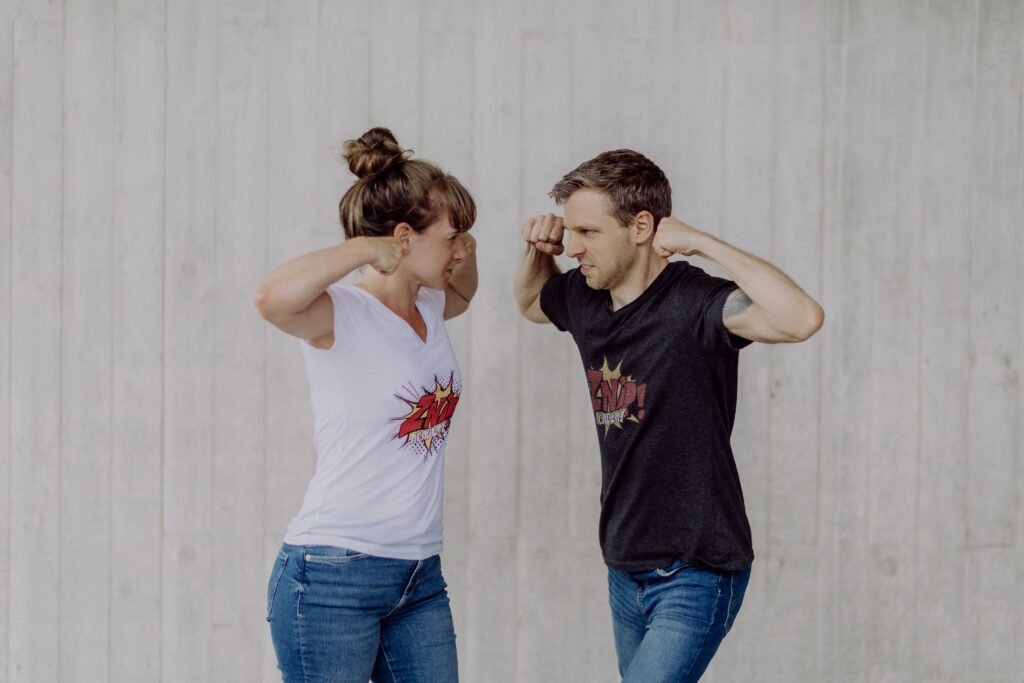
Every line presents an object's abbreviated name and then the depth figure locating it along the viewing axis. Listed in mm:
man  1684
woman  1636
